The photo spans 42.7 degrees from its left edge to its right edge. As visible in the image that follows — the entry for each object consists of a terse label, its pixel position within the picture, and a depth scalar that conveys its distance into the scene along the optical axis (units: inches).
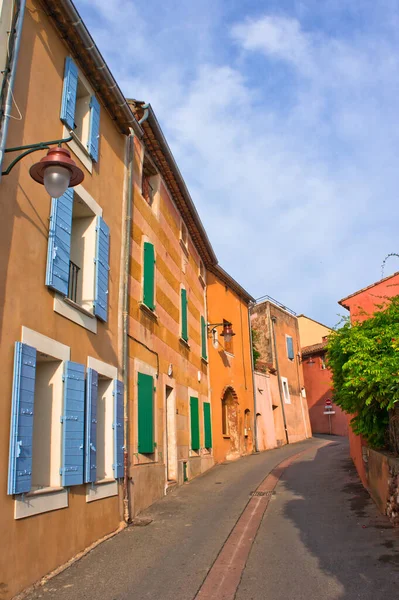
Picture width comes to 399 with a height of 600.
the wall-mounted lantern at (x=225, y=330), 687.1
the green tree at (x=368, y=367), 280.5
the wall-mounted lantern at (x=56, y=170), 178.2
